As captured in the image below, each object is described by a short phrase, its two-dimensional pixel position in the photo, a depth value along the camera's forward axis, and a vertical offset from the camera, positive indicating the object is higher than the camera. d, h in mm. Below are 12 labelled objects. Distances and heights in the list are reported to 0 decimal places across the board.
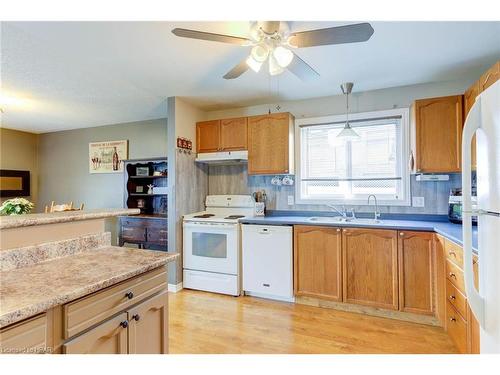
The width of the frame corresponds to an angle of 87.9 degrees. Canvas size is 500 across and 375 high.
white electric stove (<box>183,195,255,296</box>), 3029 -767
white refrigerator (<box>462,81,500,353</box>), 910 -97
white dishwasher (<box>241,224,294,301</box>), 2824 -806
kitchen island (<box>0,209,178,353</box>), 857 -373
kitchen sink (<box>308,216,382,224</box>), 2740 -352
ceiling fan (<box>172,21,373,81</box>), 1450 +906
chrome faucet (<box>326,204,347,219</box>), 3086 -265
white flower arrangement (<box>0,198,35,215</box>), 2950 -181
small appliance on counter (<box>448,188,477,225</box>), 2514 -189
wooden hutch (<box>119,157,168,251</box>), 3881 -222
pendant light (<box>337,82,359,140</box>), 2773 +623
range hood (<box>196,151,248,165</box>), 3332 +421
